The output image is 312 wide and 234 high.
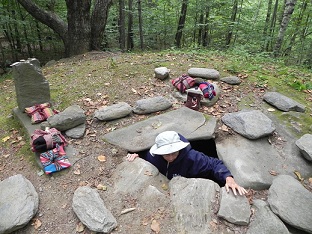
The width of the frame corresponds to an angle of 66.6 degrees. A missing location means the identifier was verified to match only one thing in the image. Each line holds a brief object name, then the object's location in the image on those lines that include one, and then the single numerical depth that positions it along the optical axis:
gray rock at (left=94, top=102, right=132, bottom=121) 4.46
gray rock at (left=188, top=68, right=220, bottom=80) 5.64
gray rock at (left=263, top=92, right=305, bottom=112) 4.64
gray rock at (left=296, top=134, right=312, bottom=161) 3.60
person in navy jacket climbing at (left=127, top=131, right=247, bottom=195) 3.23
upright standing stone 4.36
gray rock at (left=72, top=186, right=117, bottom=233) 2.65
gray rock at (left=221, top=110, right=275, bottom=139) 3.95
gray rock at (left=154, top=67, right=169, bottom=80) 5.68
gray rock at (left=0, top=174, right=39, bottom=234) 2.74
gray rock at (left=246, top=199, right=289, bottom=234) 2.58
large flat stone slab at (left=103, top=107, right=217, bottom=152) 3.95
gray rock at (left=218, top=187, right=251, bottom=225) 2.67
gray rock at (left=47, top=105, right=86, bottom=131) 4.03
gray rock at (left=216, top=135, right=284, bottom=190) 3.26
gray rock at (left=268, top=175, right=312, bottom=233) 2.66
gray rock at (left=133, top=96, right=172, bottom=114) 4.70
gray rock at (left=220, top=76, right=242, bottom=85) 5.54
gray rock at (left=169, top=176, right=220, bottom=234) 2.65
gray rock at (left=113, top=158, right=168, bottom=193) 3.19
